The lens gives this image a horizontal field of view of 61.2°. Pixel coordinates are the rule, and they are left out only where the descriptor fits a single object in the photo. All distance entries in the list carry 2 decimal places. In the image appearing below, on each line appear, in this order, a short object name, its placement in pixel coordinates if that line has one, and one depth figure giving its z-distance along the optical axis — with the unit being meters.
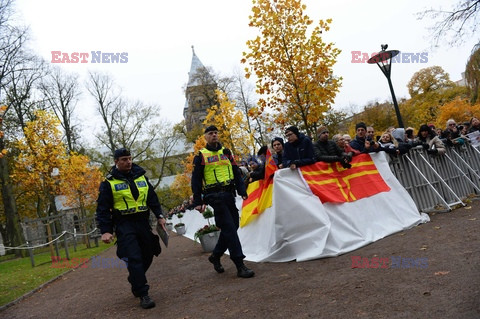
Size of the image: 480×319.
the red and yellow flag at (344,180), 6.88
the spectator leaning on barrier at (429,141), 9.26
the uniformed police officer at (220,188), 5.96
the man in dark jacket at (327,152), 7.26
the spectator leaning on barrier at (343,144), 8.39
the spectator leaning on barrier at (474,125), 11.45
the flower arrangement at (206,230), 10.57
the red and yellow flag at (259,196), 7.40
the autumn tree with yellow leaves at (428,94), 54.25
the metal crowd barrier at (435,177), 8.73
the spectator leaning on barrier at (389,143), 8.55
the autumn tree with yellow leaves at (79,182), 24.14
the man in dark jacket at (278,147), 8.23
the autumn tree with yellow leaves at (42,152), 21.23
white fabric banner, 6.34
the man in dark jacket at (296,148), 7.19
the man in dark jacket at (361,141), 8.64
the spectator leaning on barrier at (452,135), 9.91
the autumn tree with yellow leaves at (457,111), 41.96
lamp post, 13.32
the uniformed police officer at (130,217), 5.28
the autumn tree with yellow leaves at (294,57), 13.01
